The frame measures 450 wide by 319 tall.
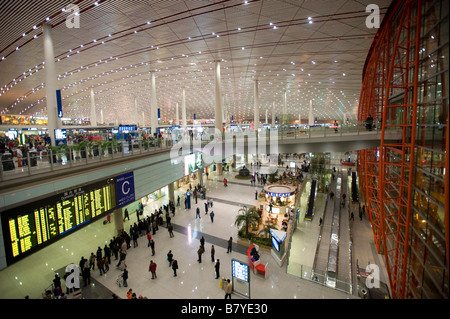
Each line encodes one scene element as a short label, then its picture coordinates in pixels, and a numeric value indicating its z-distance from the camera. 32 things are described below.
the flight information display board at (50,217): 7.30
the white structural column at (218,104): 24.98
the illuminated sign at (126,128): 23.86
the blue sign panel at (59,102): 12.58
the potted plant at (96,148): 10.95
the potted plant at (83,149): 10.18
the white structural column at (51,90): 12.41
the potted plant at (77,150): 9.85
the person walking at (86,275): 10.34
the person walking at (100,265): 11.27
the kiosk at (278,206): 18.23
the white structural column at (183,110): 42.09
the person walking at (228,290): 9.50
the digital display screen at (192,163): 19.95
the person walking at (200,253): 12.23
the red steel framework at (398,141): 8.48
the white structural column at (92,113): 40.07
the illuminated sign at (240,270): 9.43
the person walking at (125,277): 10.20
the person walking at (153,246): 13.05
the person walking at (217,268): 10.81
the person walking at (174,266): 11.02
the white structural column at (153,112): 27.86
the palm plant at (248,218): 15.50
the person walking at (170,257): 11.68
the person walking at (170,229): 15.23
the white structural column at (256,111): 36.12
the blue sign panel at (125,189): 12.05
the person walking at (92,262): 11.62
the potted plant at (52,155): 8.71
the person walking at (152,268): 10.66
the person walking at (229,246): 13.28
